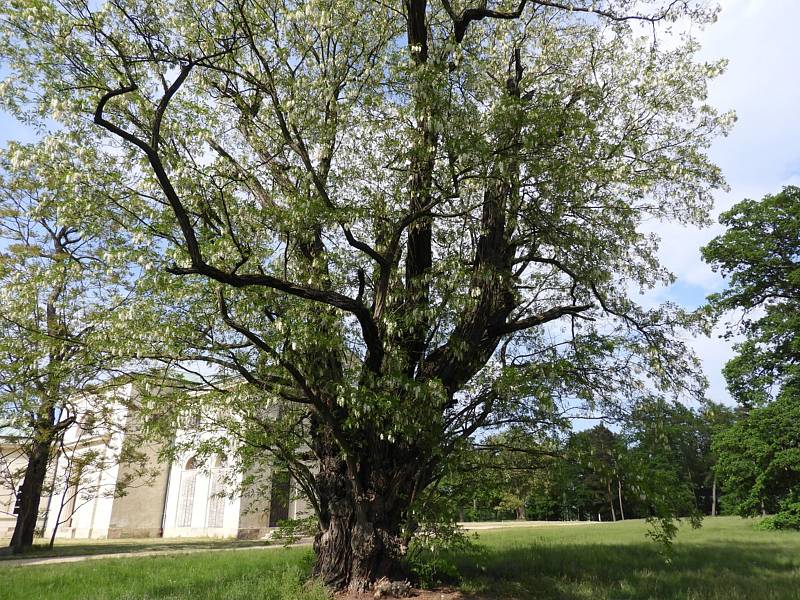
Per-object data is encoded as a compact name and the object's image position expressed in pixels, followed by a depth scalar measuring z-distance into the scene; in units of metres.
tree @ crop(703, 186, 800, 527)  21.36
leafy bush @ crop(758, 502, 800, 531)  21.86
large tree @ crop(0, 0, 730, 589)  7.50
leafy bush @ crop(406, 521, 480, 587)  7.76
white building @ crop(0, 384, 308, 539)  26.53
